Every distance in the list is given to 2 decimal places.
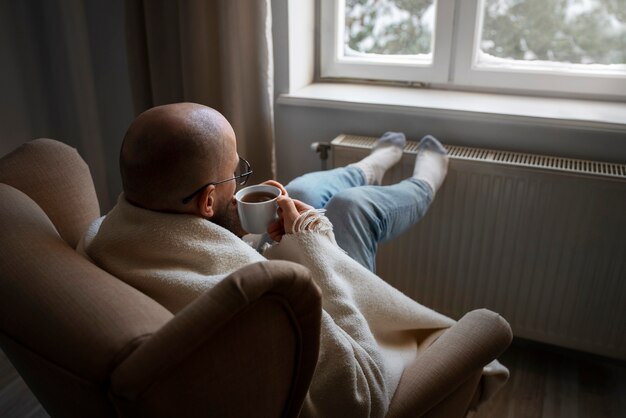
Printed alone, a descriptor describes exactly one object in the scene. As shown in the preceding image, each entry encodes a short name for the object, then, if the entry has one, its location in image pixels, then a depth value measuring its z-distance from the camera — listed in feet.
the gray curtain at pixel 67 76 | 6.77
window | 5.83
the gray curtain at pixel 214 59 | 5.73
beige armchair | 2.09
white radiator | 5.35
